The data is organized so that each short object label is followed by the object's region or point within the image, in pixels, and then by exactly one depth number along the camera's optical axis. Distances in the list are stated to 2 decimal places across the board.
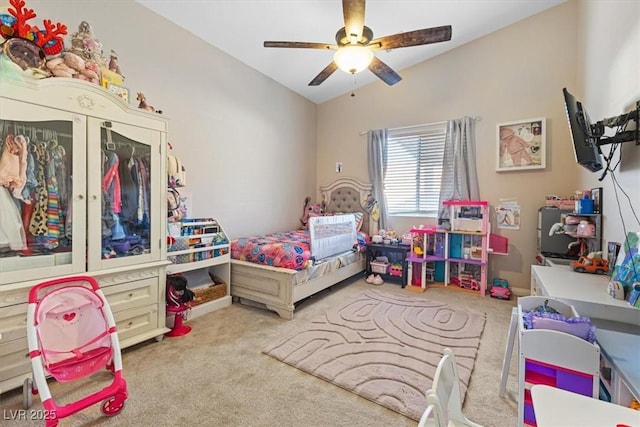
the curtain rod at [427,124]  3.77
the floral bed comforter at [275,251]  2.84
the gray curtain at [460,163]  3.80
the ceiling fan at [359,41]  2.01
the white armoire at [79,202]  1.68
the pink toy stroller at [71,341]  1.42
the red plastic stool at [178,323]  2.42
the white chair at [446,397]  0.70
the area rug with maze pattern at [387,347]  1.76
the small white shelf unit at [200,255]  2.69
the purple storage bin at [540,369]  1.22
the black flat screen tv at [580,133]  1.75
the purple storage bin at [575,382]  1.13
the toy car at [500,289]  3.40
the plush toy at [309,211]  4.88
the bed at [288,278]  2.79
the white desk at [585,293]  1.41
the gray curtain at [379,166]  4.48
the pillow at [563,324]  1.18
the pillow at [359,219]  4.50
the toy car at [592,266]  2.08
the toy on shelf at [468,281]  3.69
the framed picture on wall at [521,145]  3.41
